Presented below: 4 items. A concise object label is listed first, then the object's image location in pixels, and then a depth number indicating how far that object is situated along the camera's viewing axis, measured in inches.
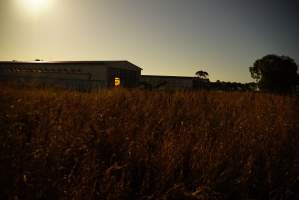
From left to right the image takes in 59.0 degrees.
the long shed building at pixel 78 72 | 1367.7
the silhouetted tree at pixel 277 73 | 2043.6
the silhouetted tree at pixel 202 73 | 3517.7
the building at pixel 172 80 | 2124.8
